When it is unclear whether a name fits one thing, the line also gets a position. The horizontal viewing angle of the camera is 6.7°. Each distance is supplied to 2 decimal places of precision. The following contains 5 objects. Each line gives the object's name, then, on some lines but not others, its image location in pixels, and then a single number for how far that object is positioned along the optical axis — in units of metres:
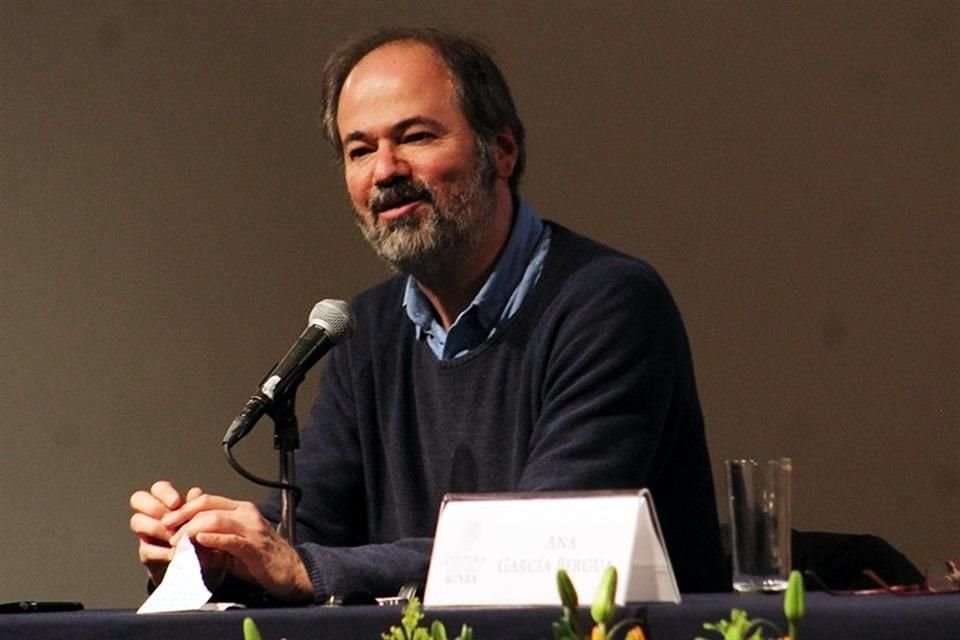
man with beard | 9.82
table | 8.82
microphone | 9.41
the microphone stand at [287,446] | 9.47
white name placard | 8.95
